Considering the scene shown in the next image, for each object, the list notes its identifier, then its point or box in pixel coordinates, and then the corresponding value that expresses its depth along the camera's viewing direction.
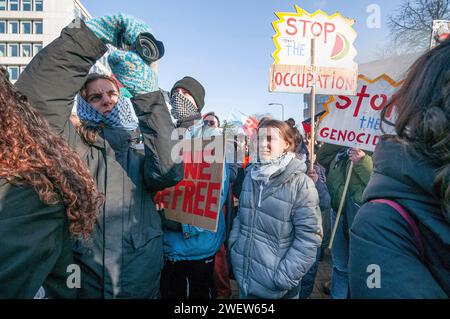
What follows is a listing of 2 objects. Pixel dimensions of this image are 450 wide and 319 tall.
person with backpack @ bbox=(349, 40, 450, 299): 0.63
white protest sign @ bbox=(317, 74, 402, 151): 2.98
